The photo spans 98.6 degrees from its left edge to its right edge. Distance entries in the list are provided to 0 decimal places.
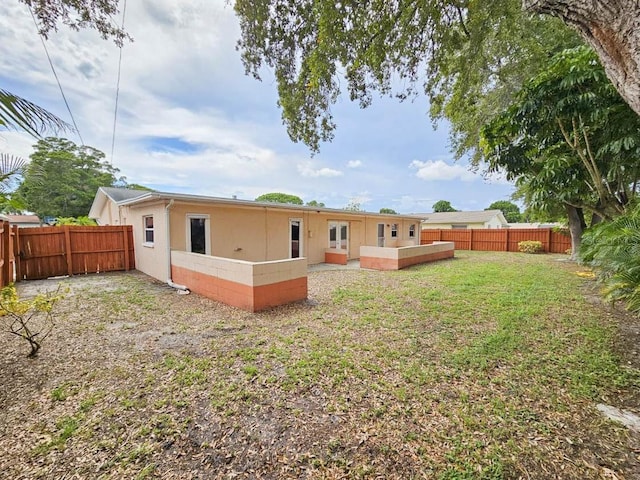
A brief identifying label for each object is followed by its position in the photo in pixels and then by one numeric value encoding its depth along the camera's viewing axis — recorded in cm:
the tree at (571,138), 530
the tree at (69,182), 2561
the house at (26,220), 2942
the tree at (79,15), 427
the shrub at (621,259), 458
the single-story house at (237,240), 596
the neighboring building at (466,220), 2988
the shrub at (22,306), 339
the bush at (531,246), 1684
